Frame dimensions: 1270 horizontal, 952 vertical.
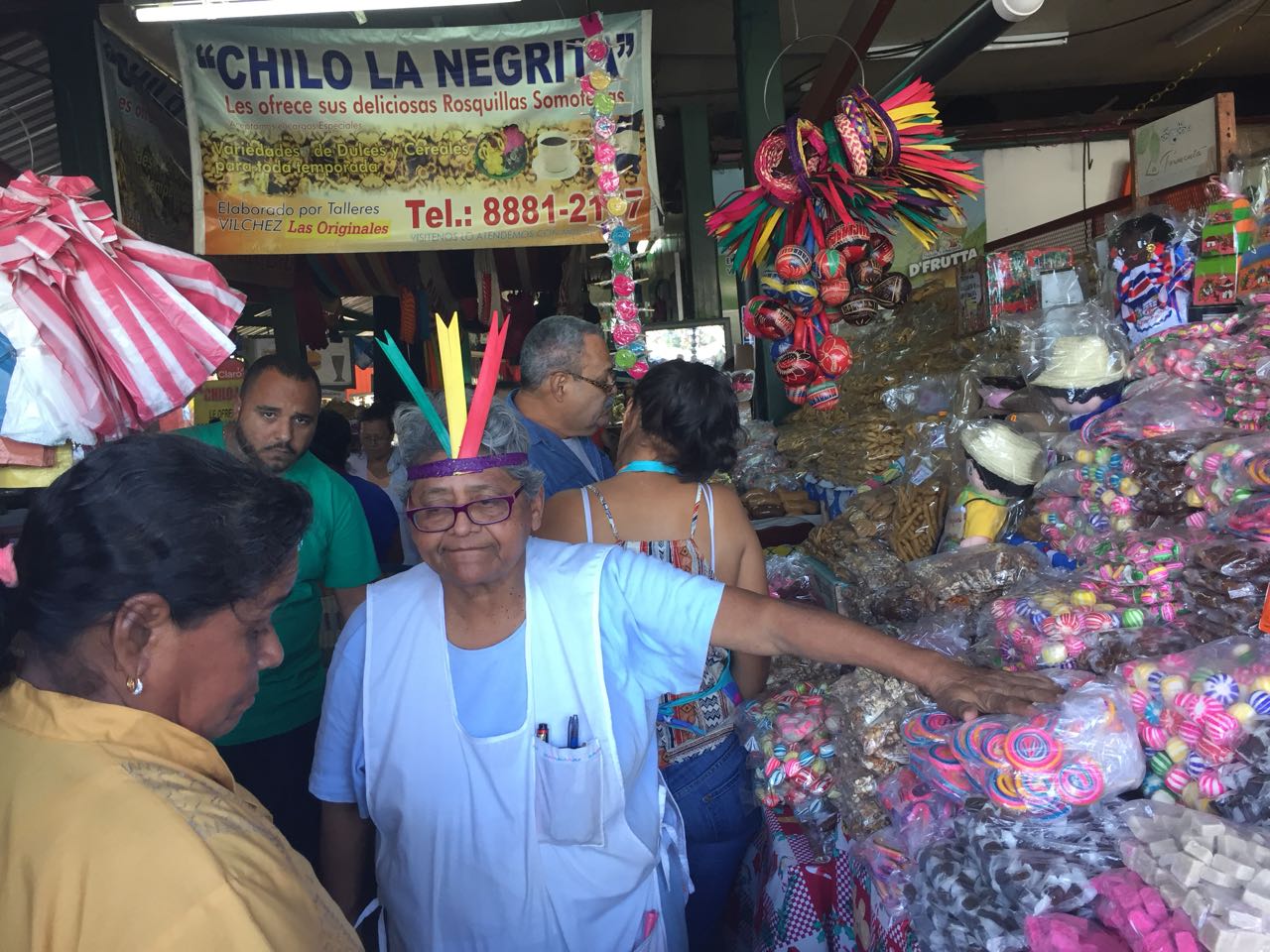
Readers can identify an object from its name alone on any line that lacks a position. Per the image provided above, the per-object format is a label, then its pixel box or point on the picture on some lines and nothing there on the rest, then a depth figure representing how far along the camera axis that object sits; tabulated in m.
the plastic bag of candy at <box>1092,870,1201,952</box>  0.96
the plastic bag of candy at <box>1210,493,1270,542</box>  1.43
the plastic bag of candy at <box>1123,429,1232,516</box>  1.66
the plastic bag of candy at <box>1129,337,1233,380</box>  1.83
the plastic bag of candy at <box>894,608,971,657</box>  1.74
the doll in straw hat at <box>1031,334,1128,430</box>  2.02
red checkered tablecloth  1.78
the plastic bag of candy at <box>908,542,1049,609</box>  1.92
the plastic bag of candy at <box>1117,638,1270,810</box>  1.13
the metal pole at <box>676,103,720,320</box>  6.12
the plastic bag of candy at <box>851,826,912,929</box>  1.37
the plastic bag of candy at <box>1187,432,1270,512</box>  1.48
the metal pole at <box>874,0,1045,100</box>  2.99
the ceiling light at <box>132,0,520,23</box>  2.70
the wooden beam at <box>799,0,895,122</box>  3.39
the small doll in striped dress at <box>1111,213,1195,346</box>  2.08
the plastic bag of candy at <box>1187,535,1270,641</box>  1.39
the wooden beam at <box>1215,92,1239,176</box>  2.23
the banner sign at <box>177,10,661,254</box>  3.66
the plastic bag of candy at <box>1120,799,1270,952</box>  0.90
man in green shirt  2.24
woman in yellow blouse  0.72
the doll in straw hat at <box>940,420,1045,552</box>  2.10
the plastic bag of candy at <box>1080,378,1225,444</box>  1.75
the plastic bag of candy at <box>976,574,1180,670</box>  1.50
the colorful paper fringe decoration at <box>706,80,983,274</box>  2.39
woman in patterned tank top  1.97
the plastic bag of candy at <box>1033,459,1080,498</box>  1.93
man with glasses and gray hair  2.50
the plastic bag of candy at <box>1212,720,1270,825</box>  1.08
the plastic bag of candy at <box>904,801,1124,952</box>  1.10
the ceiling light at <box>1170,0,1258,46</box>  5.13
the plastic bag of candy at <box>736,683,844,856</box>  1.86
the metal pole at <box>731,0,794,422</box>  3.86
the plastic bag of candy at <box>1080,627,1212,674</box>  1.43
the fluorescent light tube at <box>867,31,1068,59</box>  5.08
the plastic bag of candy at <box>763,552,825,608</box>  2.79
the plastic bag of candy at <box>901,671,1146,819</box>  1.14
